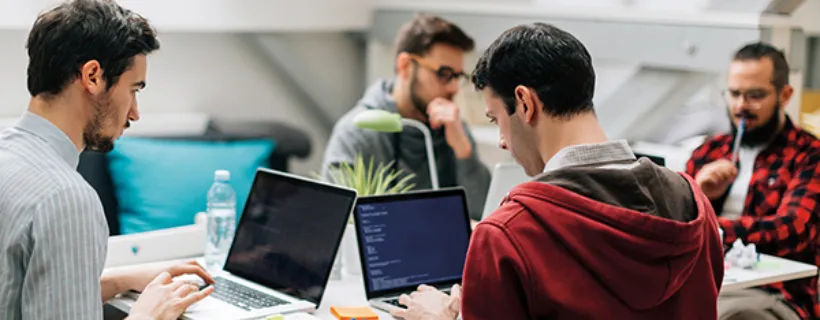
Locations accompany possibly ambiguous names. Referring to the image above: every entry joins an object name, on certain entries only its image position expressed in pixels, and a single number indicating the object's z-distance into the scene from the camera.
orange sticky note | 2.46
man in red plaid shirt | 3.32
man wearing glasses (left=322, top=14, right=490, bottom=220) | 3.90
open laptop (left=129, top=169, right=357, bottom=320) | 2.54
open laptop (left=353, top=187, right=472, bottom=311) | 2.62
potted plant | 2.90
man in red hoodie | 1.79
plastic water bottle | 2.94
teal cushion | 4.59
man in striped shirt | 1.94
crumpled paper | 3.06
